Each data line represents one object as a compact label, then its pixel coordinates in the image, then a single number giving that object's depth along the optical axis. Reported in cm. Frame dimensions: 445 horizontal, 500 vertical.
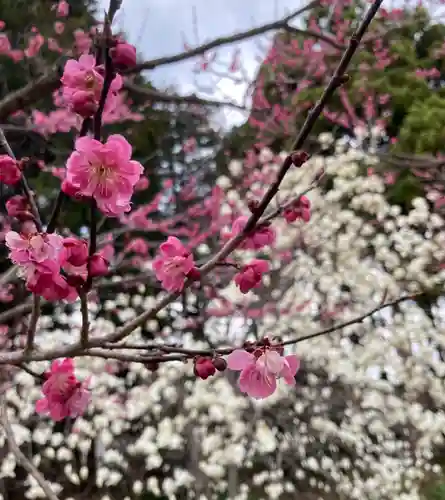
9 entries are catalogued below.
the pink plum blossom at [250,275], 21
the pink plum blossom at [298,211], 22
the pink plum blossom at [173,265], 19
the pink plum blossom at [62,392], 23
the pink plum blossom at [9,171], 18
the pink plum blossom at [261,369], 17
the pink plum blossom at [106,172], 15
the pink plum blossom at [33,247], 16
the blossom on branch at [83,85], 15
